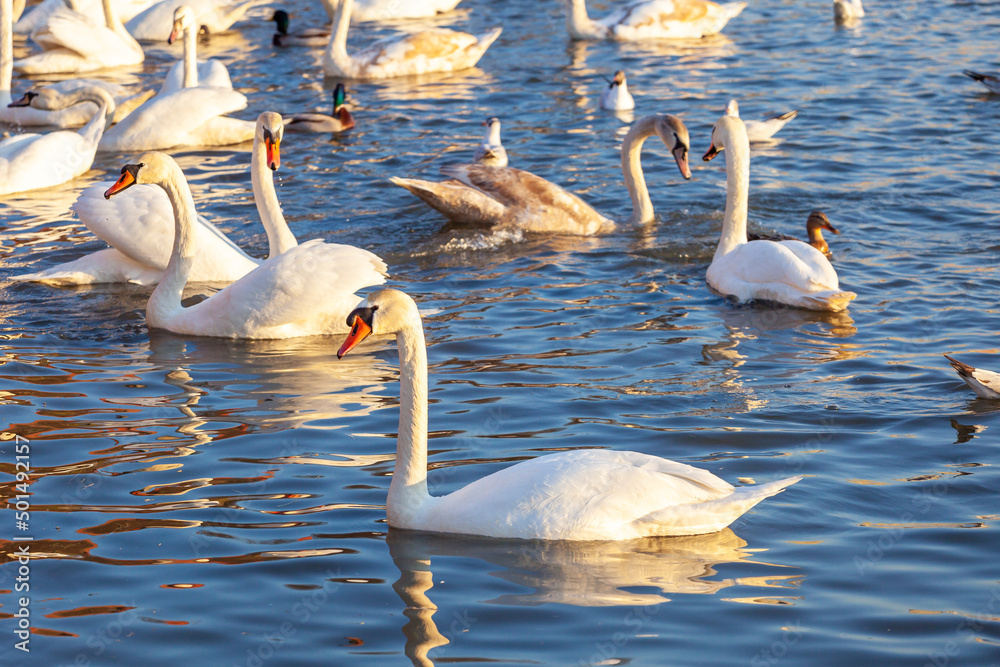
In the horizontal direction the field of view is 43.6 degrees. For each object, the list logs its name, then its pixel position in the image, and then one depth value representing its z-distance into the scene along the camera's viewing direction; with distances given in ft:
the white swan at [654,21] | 62.69
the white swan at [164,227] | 29.09
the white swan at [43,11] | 64.95
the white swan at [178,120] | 43.42
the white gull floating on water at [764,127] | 43.42
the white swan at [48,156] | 39.45
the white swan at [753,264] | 27.81
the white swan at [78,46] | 57.06
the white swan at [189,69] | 45.85
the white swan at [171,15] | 66.18
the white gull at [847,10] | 61.82
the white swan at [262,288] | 25.34
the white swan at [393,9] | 70.44
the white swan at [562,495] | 16.55
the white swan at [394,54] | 57.21
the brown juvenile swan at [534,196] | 34.71
